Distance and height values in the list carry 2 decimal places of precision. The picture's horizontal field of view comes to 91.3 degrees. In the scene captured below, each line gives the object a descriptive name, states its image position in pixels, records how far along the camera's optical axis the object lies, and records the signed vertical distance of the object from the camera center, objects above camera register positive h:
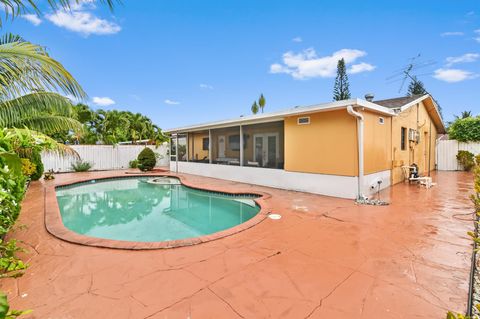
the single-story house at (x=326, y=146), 7.78 +0.36
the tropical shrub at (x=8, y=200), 2.59 -0.64
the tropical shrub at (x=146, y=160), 16.31 -0.25
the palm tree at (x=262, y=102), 28.05 +6.34
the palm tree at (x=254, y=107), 28.38 +5.82
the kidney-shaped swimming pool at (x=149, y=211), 5.99 -1.85
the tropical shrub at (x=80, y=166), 16.66 -0.63
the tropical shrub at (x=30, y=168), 9.64 -0.44
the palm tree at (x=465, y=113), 27.22 +4.50
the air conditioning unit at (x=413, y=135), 11.39 +0.87
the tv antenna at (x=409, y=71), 12.93 +4.62
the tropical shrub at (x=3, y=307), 0.92 -0.59
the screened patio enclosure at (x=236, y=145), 10.43 +0.55
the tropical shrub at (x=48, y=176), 13.10 -1.05
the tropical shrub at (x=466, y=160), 14.88 -0.50
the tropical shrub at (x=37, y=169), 11.57 -0.58
